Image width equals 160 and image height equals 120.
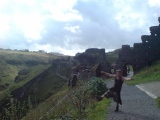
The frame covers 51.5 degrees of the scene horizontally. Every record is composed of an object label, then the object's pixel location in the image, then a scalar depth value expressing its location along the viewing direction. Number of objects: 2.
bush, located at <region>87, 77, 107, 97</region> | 10.00
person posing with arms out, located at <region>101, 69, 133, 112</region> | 7.48
